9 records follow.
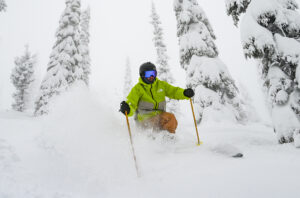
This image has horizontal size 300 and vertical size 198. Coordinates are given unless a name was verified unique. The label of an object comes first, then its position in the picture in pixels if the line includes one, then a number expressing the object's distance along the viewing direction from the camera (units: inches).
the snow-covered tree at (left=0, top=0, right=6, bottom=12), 509.4
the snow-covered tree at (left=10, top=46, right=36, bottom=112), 1099.9
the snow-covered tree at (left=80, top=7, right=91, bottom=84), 864.4
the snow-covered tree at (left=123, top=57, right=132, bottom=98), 1292.1
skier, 192.2
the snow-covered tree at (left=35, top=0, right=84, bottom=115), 633.6
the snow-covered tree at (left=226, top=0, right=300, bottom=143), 180.7
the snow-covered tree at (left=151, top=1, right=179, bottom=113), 877.8
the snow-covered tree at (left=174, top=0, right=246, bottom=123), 396.2
